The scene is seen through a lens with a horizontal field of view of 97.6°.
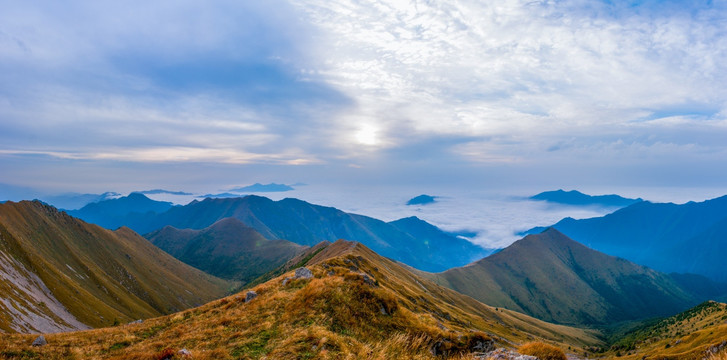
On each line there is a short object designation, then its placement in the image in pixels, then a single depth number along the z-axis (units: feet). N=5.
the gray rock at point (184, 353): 50.03
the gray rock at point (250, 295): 95.12
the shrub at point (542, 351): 52.39
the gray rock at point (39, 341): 65.39
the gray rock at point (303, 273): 109.76
